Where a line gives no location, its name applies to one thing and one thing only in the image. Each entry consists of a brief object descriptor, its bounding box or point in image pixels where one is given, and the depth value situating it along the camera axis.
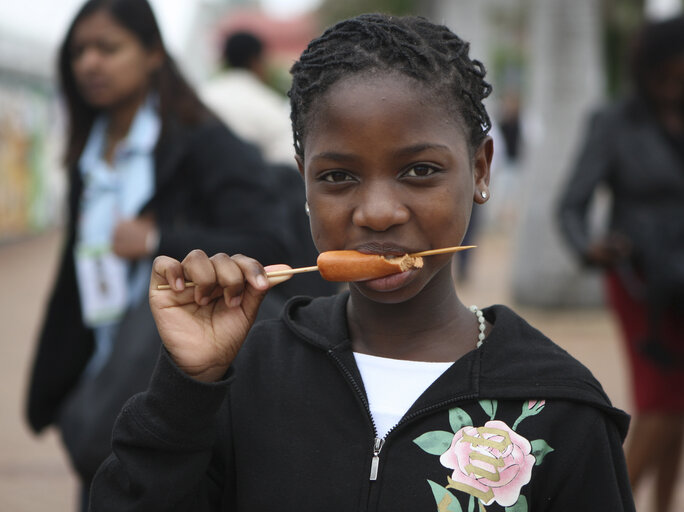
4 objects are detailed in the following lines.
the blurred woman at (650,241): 4.12
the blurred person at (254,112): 5.48
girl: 1.81
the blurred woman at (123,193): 3.40
